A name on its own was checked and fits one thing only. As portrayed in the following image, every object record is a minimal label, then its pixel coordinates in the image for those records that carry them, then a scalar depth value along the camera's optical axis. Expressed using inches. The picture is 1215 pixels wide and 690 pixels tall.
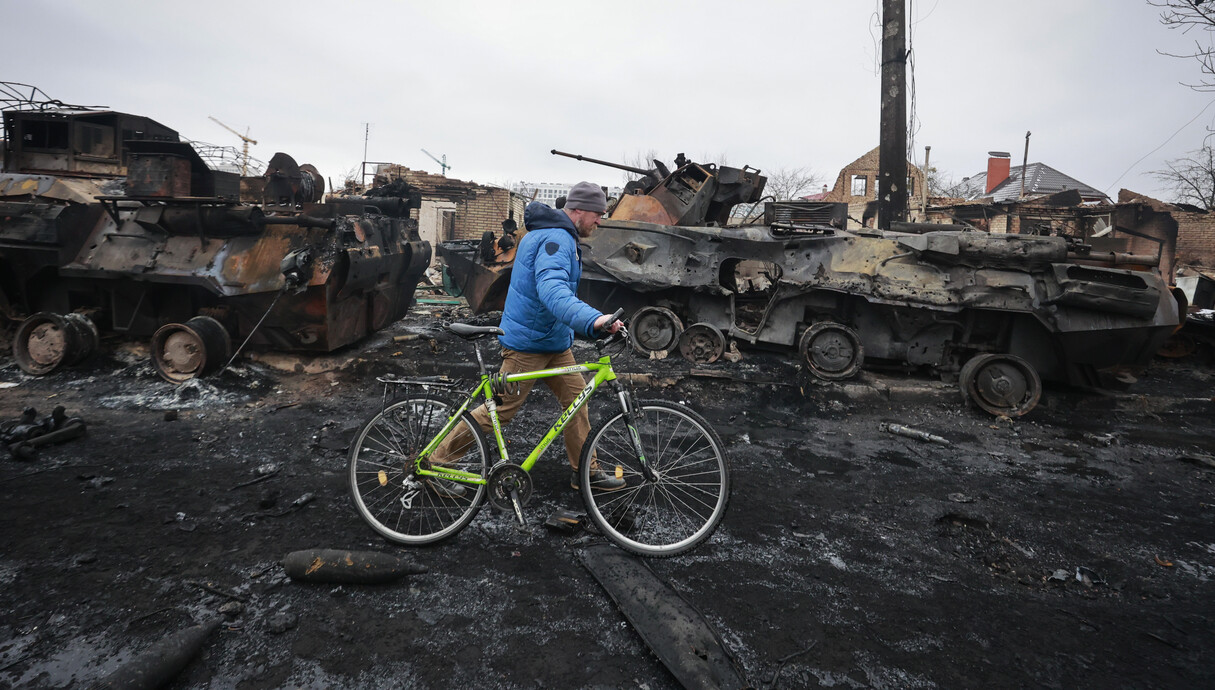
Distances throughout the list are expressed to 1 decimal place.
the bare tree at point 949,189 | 1503.4
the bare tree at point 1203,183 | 1035.3
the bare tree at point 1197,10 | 301.0
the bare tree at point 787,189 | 1540.1
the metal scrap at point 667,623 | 88.6
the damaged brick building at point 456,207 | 836.6
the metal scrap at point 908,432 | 217.0
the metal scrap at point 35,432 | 171.0
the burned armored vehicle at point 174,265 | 256.7
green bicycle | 121.4
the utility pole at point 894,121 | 386.6
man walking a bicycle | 124.6
